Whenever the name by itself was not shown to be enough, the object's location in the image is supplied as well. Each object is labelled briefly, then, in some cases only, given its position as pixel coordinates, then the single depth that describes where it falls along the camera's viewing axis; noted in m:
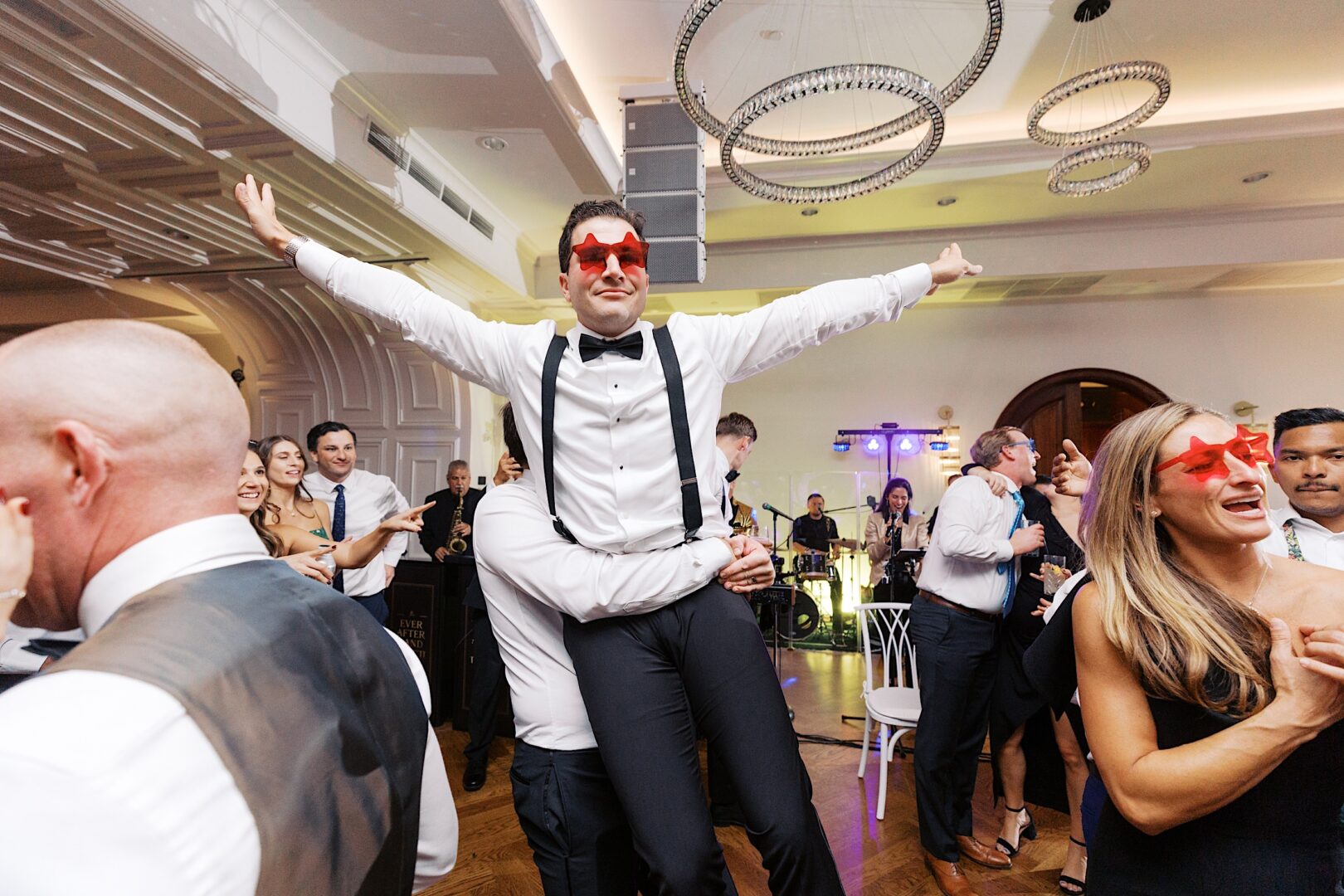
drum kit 5.76
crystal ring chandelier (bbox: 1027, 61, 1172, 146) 3.64
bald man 0.48
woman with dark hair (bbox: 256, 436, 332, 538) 3.04
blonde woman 1.02
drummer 7.14
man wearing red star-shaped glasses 1.29
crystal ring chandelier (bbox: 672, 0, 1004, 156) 3.01
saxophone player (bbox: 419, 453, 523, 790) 3.49
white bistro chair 3.08
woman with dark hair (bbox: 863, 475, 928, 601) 6.52
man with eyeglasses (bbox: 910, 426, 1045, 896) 2.69
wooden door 7.47
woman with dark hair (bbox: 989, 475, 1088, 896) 2.73
